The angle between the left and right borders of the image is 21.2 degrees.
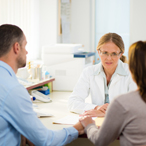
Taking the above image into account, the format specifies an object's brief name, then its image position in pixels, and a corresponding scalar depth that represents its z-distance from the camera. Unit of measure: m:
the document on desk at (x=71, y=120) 2.24
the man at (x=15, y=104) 1.83
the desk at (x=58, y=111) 2.28
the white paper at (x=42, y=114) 2.39
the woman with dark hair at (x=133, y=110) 1.72
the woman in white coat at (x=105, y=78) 2.57
